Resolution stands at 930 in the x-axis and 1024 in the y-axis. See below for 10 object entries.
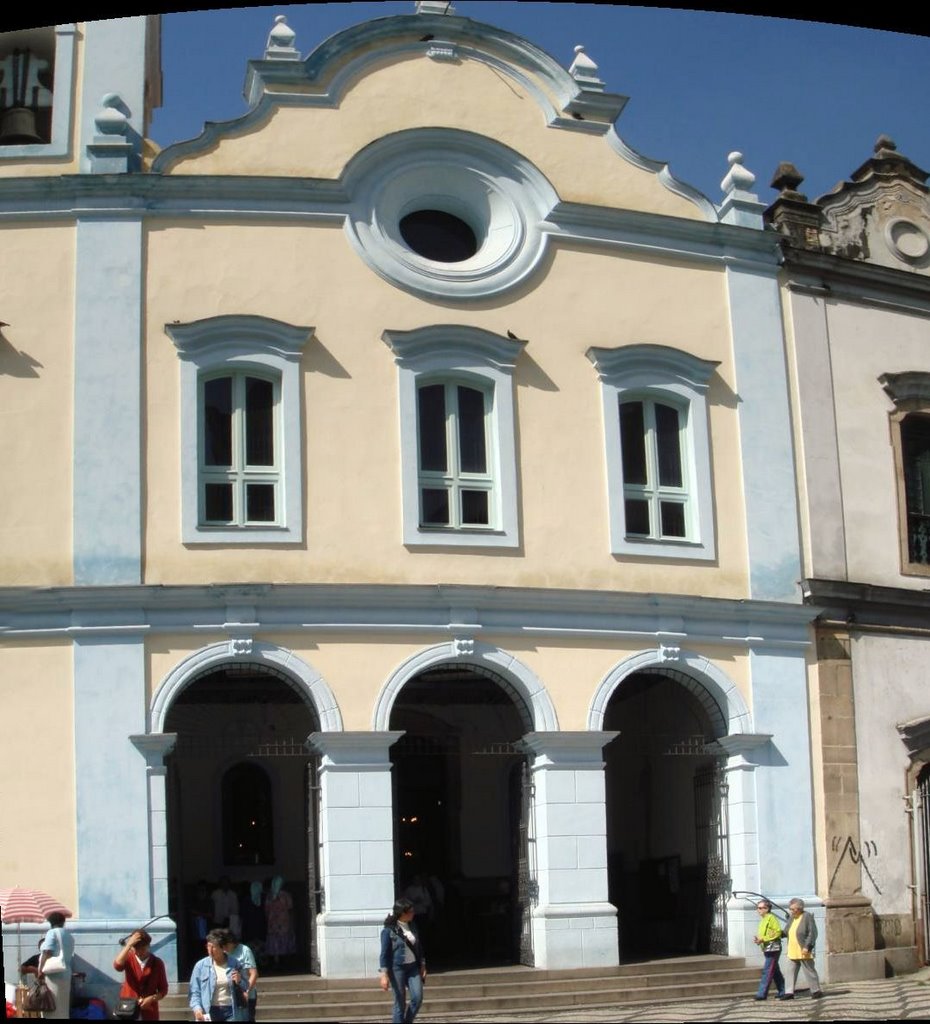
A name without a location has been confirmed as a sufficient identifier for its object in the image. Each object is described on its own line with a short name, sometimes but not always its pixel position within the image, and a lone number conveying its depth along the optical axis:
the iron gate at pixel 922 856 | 22.41
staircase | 18.67
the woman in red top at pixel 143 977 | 15.14
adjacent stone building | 22.19
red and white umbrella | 18.25
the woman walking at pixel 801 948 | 20.19
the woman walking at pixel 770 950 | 19.89
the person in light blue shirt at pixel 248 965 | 14.43
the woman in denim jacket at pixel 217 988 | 14.11
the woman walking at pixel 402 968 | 16.22
